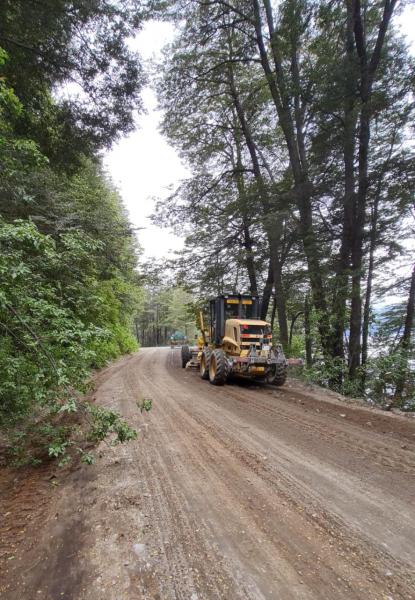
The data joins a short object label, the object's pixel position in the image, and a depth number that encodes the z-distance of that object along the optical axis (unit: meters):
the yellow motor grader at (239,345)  7.91
